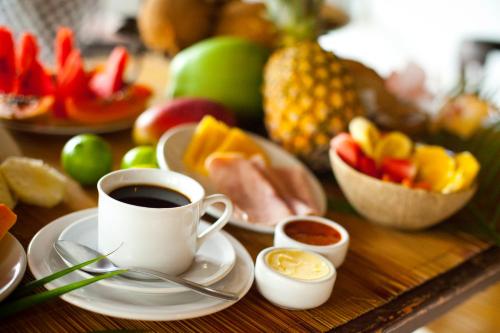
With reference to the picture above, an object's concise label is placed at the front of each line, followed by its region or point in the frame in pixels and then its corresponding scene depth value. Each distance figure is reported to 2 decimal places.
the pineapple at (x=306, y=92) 1.16
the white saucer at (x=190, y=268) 0.66
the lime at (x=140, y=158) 1.05
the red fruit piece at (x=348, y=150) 1.02
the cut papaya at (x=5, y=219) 0.66
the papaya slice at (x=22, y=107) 1.15
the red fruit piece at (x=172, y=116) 1.23
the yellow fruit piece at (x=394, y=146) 1.10
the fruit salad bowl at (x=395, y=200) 0.96
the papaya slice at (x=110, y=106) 1.21
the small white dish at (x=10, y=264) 0.62
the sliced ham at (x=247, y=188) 0.96
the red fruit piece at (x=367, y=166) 1.02
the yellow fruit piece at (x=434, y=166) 1.04
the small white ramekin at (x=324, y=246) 0.82
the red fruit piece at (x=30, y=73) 1.13
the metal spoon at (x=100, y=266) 0.66
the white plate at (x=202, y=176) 0.93
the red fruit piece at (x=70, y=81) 1.21
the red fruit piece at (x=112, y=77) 1.27
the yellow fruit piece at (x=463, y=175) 0.99
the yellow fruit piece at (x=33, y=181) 0.89
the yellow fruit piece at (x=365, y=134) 1.06
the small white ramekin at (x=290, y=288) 0.71
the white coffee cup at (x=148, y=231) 0.66
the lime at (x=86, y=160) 1.01
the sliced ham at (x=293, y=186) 1.00
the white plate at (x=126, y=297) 0.63
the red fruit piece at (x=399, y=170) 1.02
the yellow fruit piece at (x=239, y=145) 1.13
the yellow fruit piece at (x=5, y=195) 0.84
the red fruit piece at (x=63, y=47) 1.24
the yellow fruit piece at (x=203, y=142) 1.09
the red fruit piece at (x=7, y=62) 1.09
